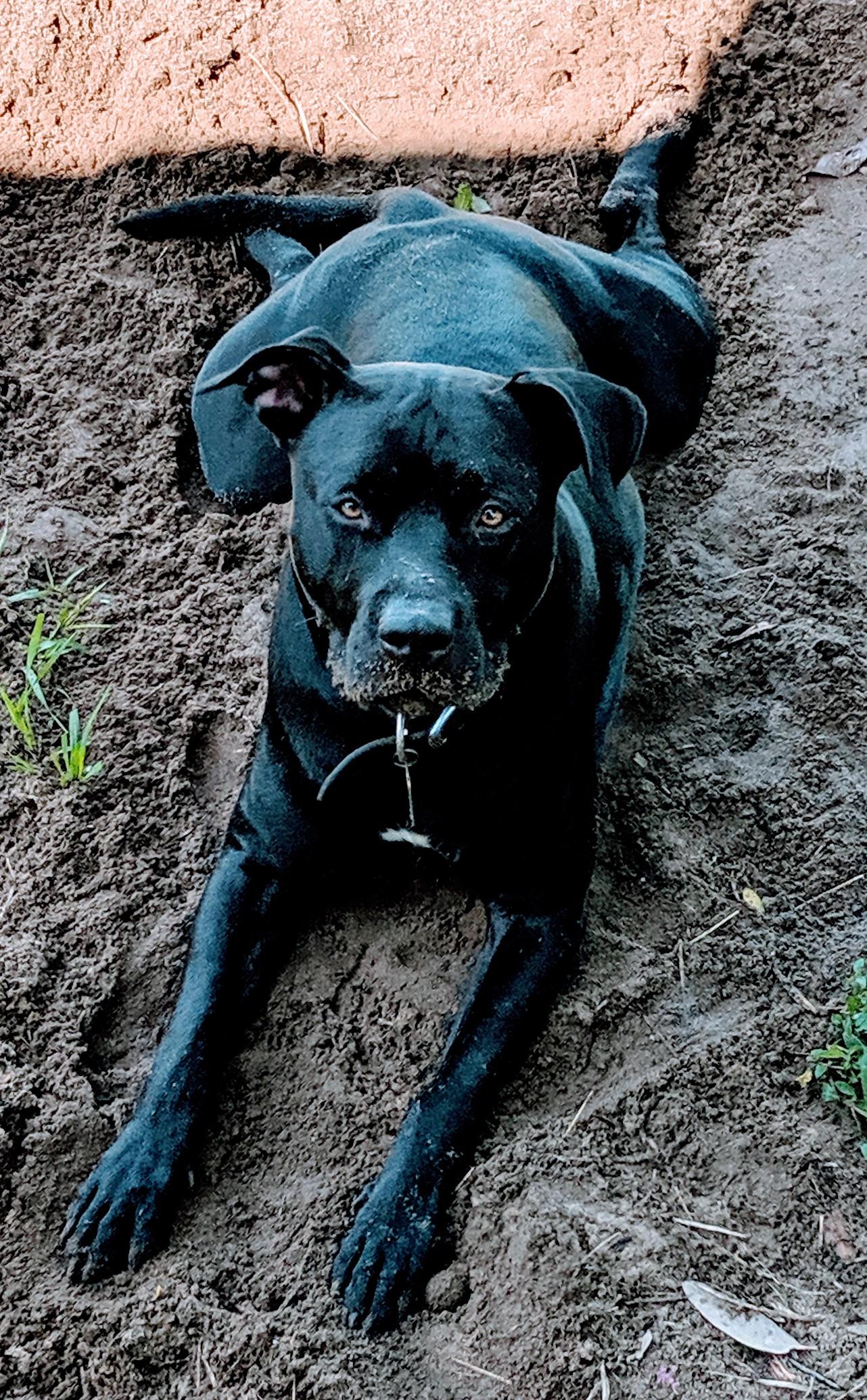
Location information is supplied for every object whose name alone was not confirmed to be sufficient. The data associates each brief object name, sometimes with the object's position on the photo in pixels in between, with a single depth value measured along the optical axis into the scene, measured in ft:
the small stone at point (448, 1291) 9.37
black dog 8.94
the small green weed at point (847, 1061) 10.07
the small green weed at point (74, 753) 11.78
